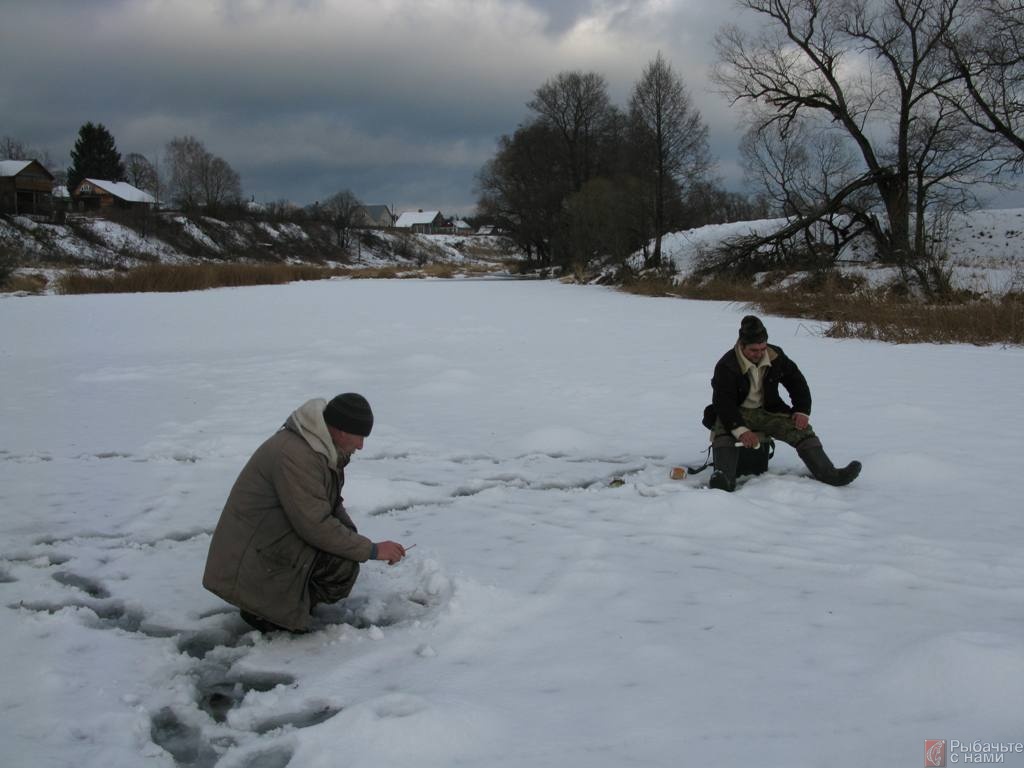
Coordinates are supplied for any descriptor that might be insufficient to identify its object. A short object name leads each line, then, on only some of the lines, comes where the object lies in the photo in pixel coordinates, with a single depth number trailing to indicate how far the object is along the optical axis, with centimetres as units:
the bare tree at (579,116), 4616
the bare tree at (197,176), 7466
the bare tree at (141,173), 7658
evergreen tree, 6856
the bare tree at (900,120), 2016
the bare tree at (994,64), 1805
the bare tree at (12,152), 6856
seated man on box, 522
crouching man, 316
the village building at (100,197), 6319
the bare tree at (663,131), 3048
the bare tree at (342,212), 7581
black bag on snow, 550
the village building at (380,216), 12300
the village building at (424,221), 12657
